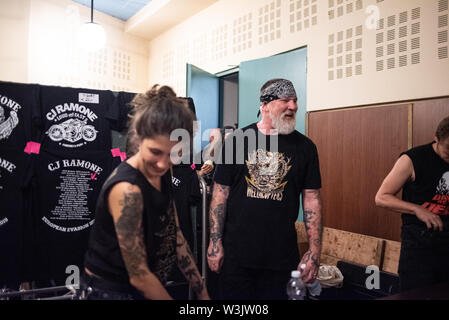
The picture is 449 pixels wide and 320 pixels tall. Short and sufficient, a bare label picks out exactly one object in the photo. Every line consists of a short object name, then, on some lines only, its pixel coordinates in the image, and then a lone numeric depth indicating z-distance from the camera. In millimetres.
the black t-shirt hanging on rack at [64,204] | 2449
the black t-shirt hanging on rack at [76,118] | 2438
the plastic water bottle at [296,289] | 1496
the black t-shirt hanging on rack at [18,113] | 2355
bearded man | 1800
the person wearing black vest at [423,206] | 1873
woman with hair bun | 1096
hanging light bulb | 4973
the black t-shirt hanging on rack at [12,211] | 2363
